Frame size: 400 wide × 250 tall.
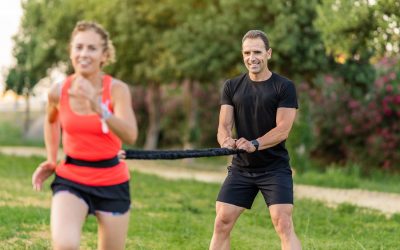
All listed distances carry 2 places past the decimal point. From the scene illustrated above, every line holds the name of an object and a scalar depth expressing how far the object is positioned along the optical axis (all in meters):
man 6.46
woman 4.85
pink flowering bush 23.89
